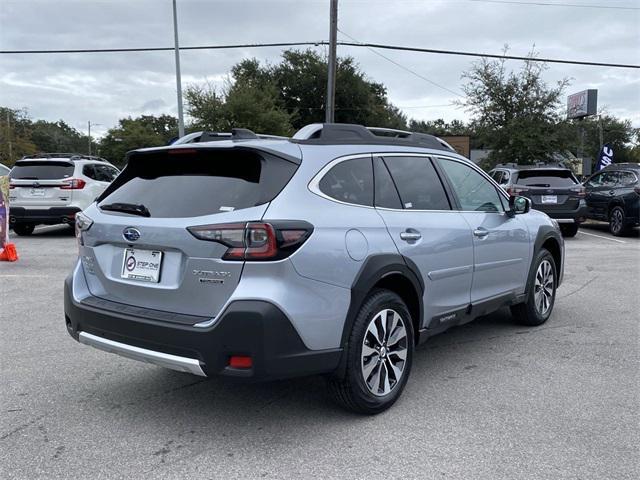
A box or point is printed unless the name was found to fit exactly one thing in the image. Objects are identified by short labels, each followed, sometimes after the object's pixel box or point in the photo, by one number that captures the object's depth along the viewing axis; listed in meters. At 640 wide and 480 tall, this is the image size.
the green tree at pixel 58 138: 91.19
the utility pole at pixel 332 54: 21.39
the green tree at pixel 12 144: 42.38
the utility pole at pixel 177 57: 22.86
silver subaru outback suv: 3.01
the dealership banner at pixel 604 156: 25.31
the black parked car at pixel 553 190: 13.16
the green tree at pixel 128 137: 81.94
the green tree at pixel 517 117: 21.47
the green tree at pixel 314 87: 48.81
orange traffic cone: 9.62
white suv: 12.33
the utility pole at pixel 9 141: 42.28
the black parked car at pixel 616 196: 13.25
